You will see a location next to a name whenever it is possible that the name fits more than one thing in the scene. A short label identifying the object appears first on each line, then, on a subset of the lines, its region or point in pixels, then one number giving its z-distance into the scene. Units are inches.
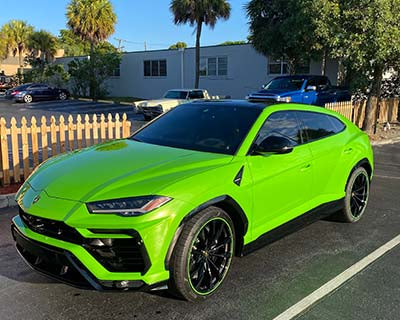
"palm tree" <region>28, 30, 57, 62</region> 1710.1
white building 931.3
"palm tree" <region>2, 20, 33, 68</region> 1884.8
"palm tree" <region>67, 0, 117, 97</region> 1349.7
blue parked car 574.6
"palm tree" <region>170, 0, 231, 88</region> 941.2
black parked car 1171.9
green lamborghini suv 113.4
